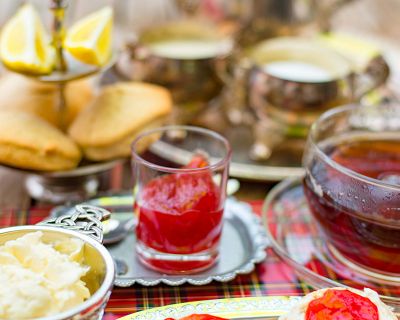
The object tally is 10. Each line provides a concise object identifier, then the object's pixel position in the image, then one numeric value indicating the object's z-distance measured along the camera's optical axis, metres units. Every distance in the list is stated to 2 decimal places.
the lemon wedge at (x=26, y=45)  0.57
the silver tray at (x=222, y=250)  0.52
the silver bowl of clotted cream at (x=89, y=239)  0.43
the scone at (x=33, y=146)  0.57
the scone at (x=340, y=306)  0.46
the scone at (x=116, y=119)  0.60
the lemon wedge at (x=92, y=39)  0.58
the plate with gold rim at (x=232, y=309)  0.48
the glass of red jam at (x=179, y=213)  0.52
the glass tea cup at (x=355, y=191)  0.51
